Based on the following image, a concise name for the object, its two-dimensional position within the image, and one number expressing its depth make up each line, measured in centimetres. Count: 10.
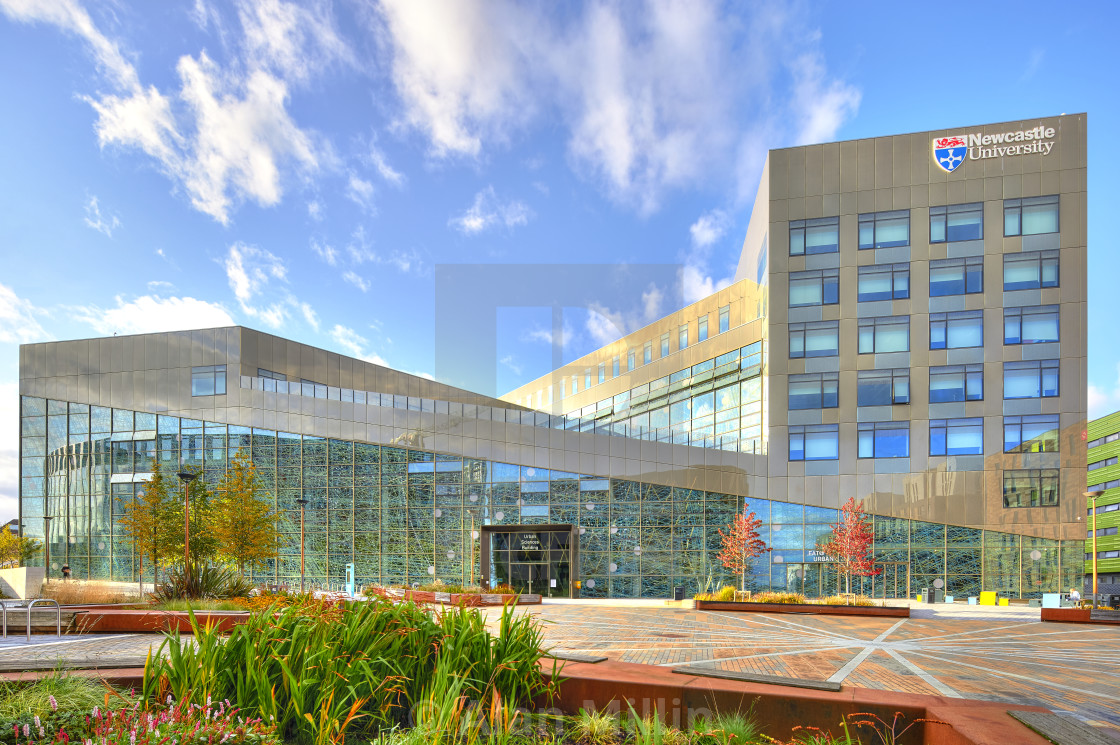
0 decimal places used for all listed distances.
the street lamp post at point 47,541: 4703
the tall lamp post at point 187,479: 2356
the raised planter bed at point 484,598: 2500
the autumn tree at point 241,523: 2838
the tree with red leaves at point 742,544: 3212
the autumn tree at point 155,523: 2795
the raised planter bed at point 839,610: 2319
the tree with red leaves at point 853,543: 3055
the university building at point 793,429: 3566
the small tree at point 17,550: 4615
